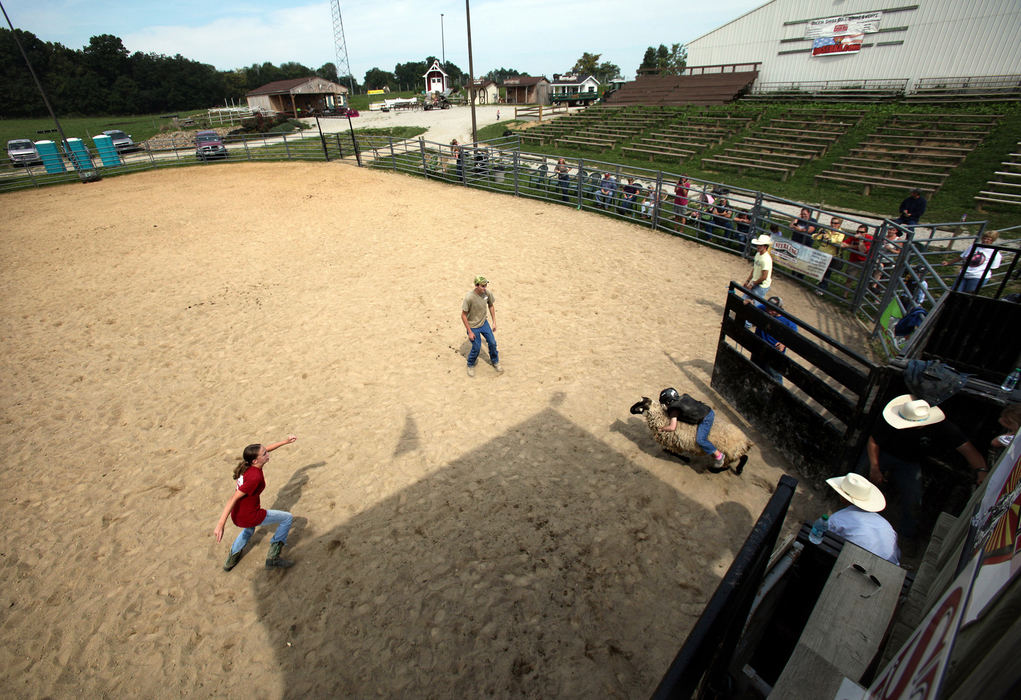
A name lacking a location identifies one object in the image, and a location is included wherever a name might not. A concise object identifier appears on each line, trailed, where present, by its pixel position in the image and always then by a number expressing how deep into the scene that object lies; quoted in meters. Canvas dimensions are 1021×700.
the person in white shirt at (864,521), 3.16
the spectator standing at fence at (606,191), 14.48
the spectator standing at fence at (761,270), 7.09
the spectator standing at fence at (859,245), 8.41
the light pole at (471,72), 20.12
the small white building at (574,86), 61.75
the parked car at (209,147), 26.78
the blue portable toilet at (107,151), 25.48
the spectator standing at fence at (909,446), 3.71
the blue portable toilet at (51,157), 22.31
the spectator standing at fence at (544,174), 16.79
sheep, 5.00
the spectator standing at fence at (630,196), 13.88
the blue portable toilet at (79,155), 22.95
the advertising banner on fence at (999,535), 0.99
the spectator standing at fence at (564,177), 15.84
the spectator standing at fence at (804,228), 9.27
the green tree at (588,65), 94.06
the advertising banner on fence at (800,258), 9.13
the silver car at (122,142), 31.88
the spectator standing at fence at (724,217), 11.39
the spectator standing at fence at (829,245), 8.91
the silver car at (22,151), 25.66
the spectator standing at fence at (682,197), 12.34
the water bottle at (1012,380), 4.17
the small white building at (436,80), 81.25
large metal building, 22.43
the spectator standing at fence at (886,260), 7.74
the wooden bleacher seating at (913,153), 17.56
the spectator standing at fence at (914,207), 11.09
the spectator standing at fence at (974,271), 7.42
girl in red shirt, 4.24
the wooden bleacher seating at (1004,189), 15.05
